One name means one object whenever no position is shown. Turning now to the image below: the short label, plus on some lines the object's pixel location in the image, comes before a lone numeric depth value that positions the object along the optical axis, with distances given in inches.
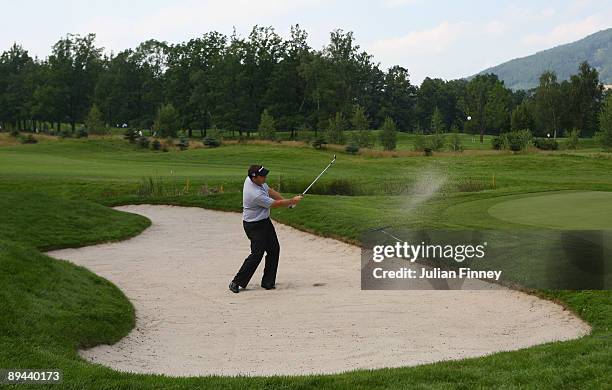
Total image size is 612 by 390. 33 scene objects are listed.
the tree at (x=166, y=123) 3346.5
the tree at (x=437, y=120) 3848.4
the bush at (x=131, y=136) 2928.2
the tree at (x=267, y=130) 3151.8
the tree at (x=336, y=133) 3061.0
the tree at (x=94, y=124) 3371.1
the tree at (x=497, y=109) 4726.9
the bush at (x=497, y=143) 2780.5
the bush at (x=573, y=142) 3152.1
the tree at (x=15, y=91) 4566.9
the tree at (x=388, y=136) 2940.5
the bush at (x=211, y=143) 2898.6
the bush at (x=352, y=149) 2605.8
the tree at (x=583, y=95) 4539.9
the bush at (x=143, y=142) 2866.6
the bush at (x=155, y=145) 2839.3
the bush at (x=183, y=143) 2888.8
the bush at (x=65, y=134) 3213.6
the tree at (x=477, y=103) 5054.1
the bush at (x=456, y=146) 2730.8
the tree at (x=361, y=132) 2979.8
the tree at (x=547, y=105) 4525.1
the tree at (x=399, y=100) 5679.1
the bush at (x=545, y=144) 2930.6
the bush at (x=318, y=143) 2768.2
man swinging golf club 504.1
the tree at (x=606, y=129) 3011.8
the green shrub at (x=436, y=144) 2807.6
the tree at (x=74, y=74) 4368.9
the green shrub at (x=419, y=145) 2748.5
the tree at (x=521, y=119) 4239.7
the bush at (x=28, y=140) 2948.6
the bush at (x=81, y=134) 3166.8
